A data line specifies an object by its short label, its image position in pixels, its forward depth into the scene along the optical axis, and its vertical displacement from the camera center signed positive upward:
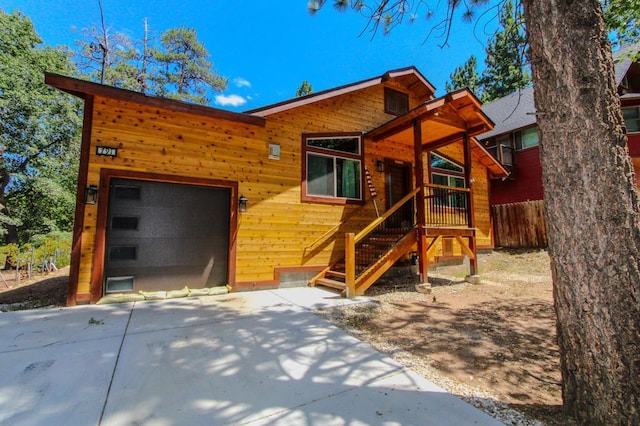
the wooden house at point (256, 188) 4.91 +1.09
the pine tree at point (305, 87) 30.42 +16.08
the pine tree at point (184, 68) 18.80 +11.50
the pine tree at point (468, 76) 29.20 +16.74
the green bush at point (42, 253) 9.27 -0.43
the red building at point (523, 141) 12.15 +4.80
